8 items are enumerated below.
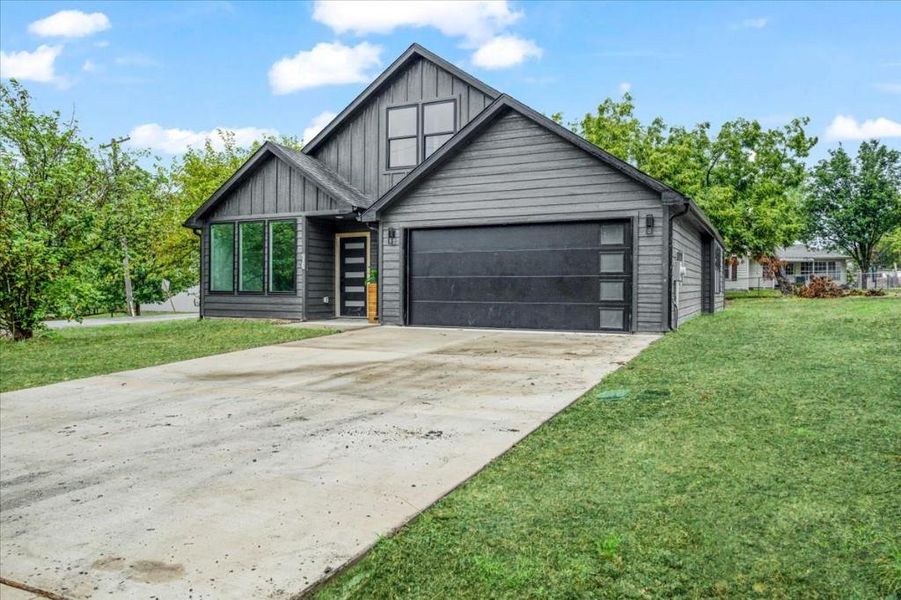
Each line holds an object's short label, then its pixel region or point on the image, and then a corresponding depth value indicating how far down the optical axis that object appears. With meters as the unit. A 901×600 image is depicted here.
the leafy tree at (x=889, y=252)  49.98
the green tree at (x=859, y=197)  35.44
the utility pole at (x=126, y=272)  19.34
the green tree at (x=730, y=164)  26.33
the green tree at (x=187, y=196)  22.47
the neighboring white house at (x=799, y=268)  42.25
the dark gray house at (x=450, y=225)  10.66
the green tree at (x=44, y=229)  10.17
